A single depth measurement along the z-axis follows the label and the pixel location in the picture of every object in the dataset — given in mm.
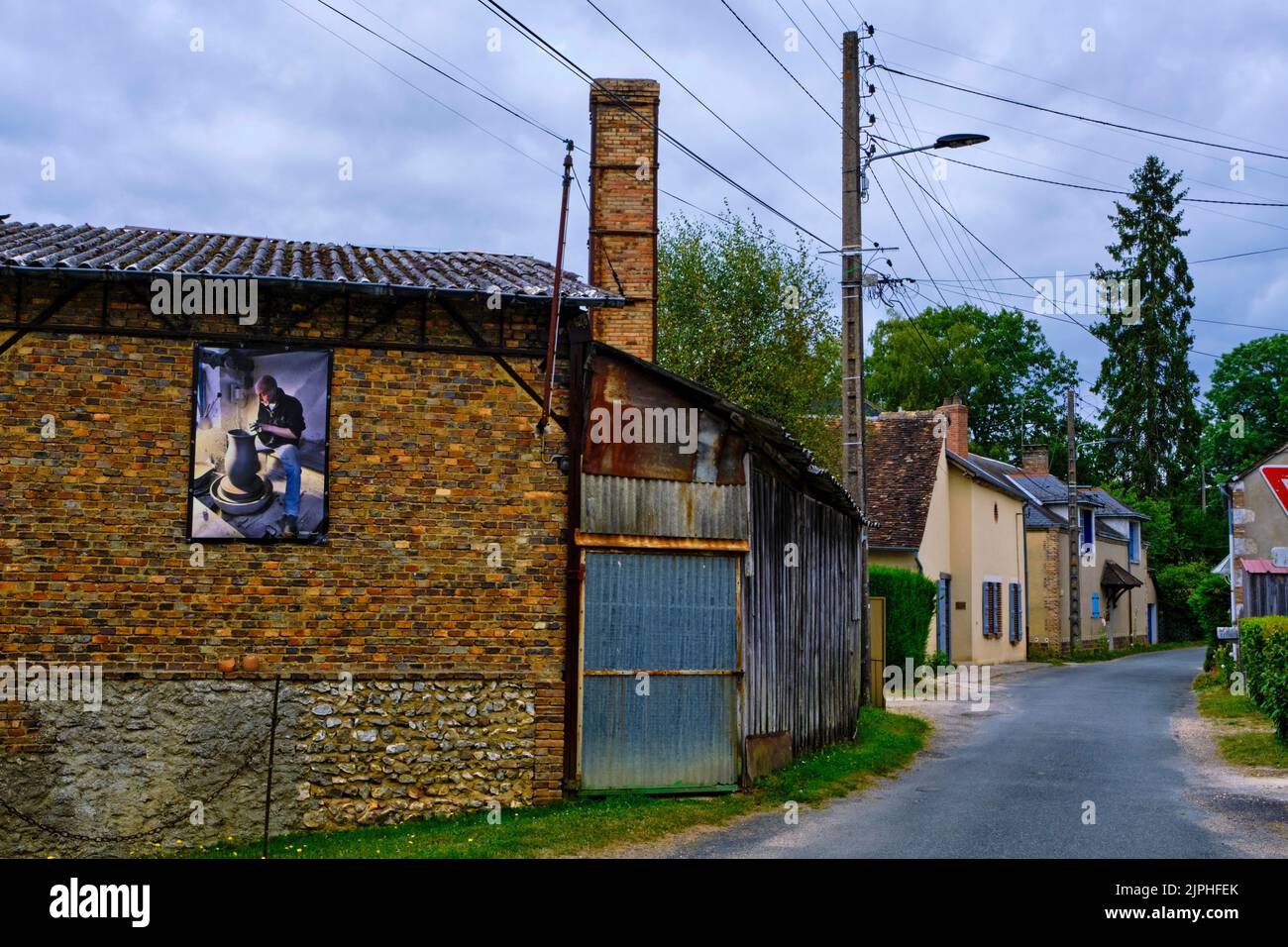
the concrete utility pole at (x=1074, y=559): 36219
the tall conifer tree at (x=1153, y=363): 55344
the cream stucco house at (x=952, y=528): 31438
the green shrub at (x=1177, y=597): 54688
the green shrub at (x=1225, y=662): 25719
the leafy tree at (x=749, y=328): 30656
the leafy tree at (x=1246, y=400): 56531
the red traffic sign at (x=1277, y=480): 11703
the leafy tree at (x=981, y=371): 58094
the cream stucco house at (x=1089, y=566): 42500
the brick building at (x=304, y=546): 11445
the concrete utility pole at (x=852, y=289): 17172
